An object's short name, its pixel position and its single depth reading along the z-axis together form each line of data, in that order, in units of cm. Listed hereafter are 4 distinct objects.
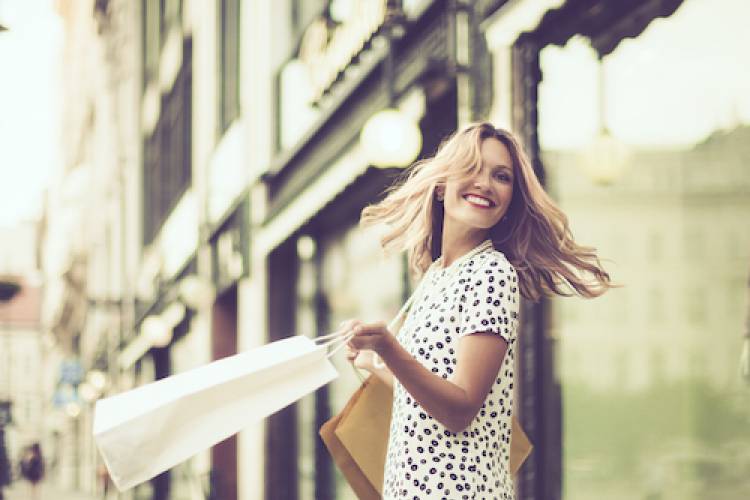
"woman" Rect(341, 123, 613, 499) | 255
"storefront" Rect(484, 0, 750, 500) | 392
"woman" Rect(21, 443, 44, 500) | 3291
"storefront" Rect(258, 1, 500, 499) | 673
